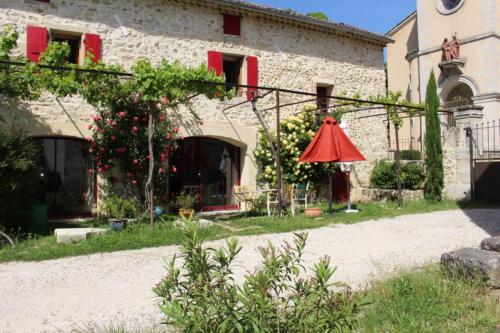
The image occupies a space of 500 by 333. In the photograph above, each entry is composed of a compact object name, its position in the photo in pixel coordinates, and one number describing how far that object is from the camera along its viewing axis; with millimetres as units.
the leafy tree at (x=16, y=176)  7199
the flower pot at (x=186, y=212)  9005
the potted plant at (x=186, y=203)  9069
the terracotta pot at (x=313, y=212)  9664
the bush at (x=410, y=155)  15172
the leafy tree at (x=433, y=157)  11820
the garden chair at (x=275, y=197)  10287
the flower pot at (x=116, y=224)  7840
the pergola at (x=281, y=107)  6945
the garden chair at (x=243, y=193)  10050
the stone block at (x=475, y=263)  4012
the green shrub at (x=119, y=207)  8710
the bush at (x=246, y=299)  2203
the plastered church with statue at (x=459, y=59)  16219
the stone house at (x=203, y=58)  9234
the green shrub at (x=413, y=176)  12570
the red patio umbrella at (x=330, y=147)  9344
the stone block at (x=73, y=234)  6914
